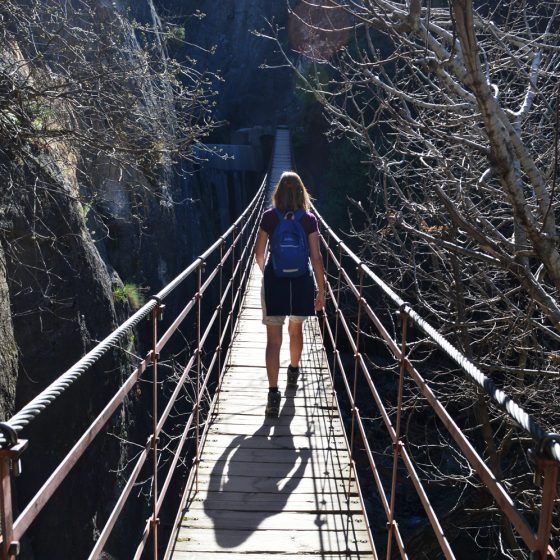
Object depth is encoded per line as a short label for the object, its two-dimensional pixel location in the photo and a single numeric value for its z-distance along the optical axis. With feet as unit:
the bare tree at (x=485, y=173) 11.12
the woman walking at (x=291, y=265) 13.55
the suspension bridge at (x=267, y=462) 3.92
